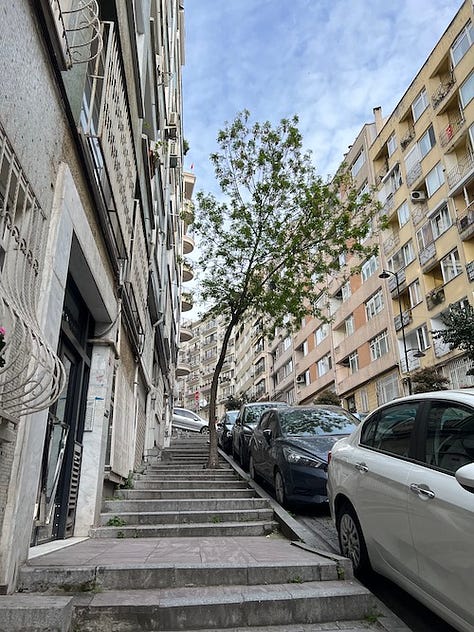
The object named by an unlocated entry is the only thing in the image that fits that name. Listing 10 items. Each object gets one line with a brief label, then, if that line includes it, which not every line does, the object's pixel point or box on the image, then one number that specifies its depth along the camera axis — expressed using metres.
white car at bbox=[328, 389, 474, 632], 3.00
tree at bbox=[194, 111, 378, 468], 13.97
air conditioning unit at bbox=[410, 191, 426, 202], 27.42
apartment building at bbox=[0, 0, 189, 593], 3.53
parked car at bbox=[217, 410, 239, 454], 19.39
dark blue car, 7.57
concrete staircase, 3.65
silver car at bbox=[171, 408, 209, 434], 33.31
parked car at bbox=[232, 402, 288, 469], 13.67
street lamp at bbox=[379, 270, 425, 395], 23.96
